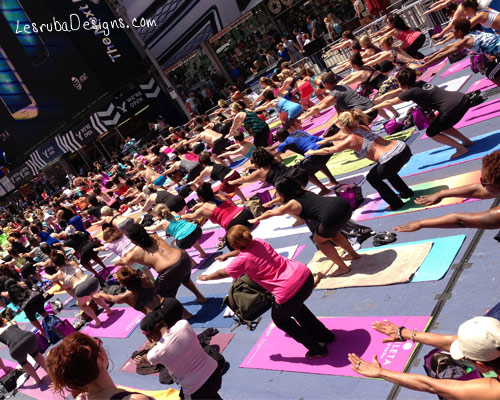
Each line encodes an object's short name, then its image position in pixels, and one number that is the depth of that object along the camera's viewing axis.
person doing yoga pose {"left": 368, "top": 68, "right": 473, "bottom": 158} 7.48
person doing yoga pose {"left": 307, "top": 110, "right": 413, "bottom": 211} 6.96
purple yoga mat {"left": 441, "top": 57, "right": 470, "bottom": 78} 12.42
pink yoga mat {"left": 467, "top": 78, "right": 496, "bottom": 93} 10.05
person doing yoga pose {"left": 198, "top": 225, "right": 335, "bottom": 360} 5.01
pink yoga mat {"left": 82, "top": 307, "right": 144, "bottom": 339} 9.50
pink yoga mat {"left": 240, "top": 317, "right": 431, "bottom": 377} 4.82
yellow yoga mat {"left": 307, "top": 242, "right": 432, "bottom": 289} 5.95
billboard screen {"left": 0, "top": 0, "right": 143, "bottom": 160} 30.97
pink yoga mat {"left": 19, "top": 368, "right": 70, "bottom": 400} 8.78
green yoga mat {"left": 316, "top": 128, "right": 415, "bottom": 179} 10.14
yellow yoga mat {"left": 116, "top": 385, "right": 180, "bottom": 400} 6.10
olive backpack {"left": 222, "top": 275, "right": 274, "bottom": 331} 6.60
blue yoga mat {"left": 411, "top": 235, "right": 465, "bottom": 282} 5.53
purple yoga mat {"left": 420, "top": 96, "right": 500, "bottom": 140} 8.90
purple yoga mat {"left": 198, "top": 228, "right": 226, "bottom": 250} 11.16
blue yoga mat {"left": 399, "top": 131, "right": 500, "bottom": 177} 7.68
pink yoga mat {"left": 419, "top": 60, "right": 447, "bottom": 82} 13.09
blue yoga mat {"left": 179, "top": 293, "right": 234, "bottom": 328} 7.64
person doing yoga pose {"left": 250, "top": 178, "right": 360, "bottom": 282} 5.89
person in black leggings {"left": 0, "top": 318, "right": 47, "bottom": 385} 8.40
